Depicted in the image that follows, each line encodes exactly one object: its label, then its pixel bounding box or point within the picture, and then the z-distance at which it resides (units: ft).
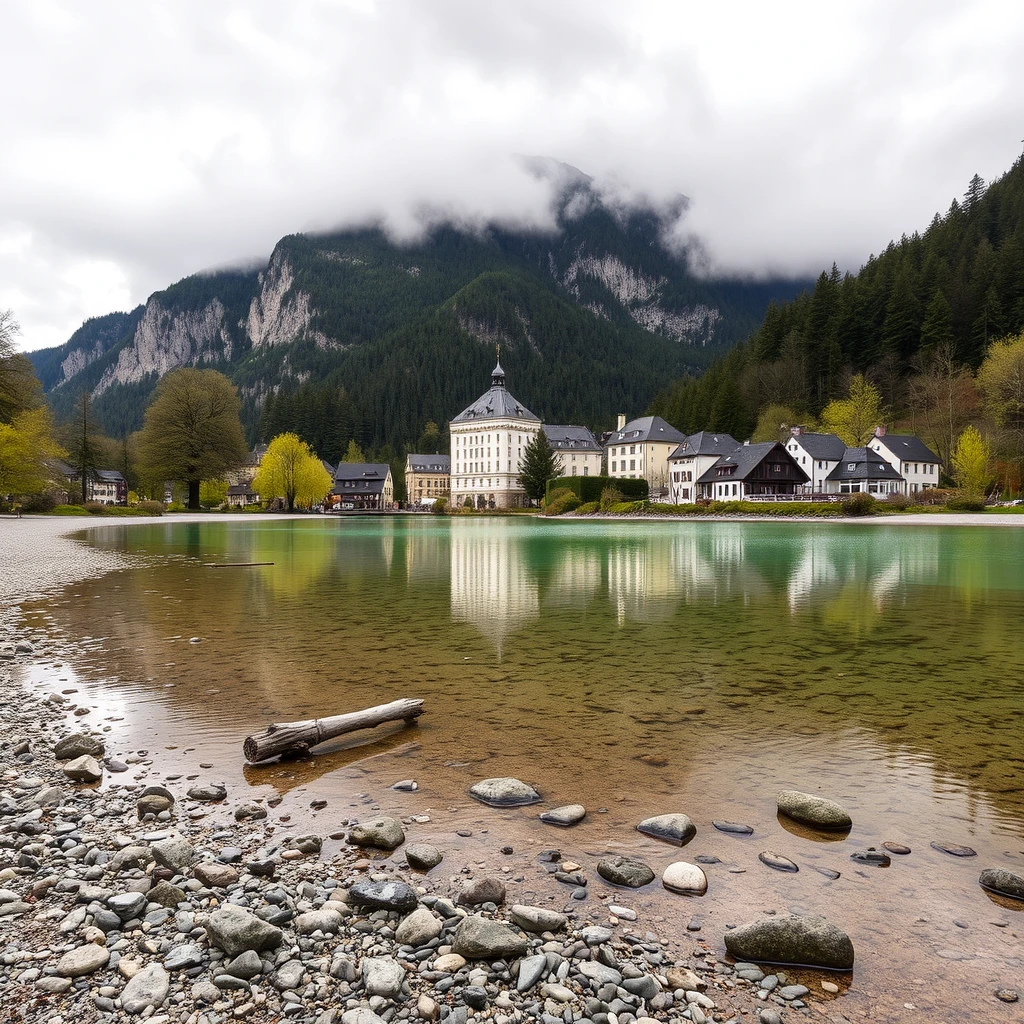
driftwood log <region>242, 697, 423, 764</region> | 19.97
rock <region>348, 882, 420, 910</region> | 12.33
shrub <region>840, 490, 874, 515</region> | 212.02
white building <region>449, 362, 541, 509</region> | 490.90
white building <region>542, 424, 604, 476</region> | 491.72
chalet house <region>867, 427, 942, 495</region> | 275.18
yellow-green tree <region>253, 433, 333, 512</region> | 315.99
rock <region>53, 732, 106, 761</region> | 20.02
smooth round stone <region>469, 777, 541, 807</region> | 17.48
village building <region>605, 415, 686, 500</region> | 405.59
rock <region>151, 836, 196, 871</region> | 13.57
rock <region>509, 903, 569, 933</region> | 11.85
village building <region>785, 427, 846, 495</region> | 293.02
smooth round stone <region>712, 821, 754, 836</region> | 15.73
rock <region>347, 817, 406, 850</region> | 14.90
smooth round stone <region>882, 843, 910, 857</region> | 14.65
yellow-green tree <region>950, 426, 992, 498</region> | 222.69
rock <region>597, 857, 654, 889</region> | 13.50
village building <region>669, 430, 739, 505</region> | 344.08
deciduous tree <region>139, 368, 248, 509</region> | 243.81
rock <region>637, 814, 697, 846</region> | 15.40
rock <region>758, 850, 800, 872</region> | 14.17
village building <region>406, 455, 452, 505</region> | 538.47
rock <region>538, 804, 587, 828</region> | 16.28
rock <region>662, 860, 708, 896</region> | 13.26
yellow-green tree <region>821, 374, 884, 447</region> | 307.17
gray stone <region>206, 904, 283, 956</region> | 10.86
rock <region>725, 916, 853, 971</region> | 11.16
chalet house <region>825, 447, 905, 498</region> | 276.00
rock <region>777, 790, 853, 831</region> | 15.96
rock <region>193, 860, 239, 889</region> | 13.03
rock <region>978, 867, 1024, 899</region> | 12.99
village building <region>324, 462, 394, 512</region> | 478.18
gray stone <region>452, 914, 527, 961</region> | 11.06
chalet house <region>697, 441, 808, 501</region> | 291.17
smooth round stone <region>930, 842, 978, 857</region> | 14.55
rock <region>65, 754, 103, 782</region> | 18.38
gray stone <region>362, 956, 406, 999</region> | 10.07
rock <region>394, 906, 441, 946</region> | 11.47
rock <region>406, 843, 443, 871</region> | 13.99
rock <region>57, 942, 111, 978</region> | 10.26
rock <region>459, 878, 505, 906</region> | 12.67
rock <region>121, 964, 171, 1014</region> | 9.61
